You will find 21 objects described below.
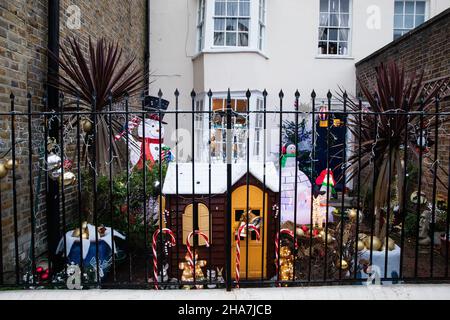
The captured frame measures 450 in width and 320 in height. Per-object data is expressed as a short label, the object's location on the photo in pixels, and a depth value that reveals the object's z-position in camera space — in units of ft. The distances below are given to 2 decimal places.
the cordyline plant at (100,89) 12.51
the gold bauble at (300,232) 14.74
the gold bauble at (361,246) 12.10
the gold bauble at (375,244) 11.94
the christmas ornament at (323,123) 29.27
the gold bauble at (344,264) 12.02
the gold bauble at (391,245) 11.81
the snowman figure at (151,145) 21.39
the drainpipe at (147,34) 32.14
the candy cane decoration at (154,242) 11.06
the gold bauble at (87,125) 12.28
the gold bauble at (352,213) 12.96
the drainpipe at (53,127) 13.30
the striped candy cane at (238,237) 10.58
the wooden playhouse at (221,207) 12.71
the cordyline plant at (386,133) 11.46
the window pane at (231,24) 31.04
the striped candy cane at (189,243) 11.62
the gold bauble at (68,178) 11.37
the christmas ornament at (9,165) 10.03
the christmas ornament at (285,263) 12.92
